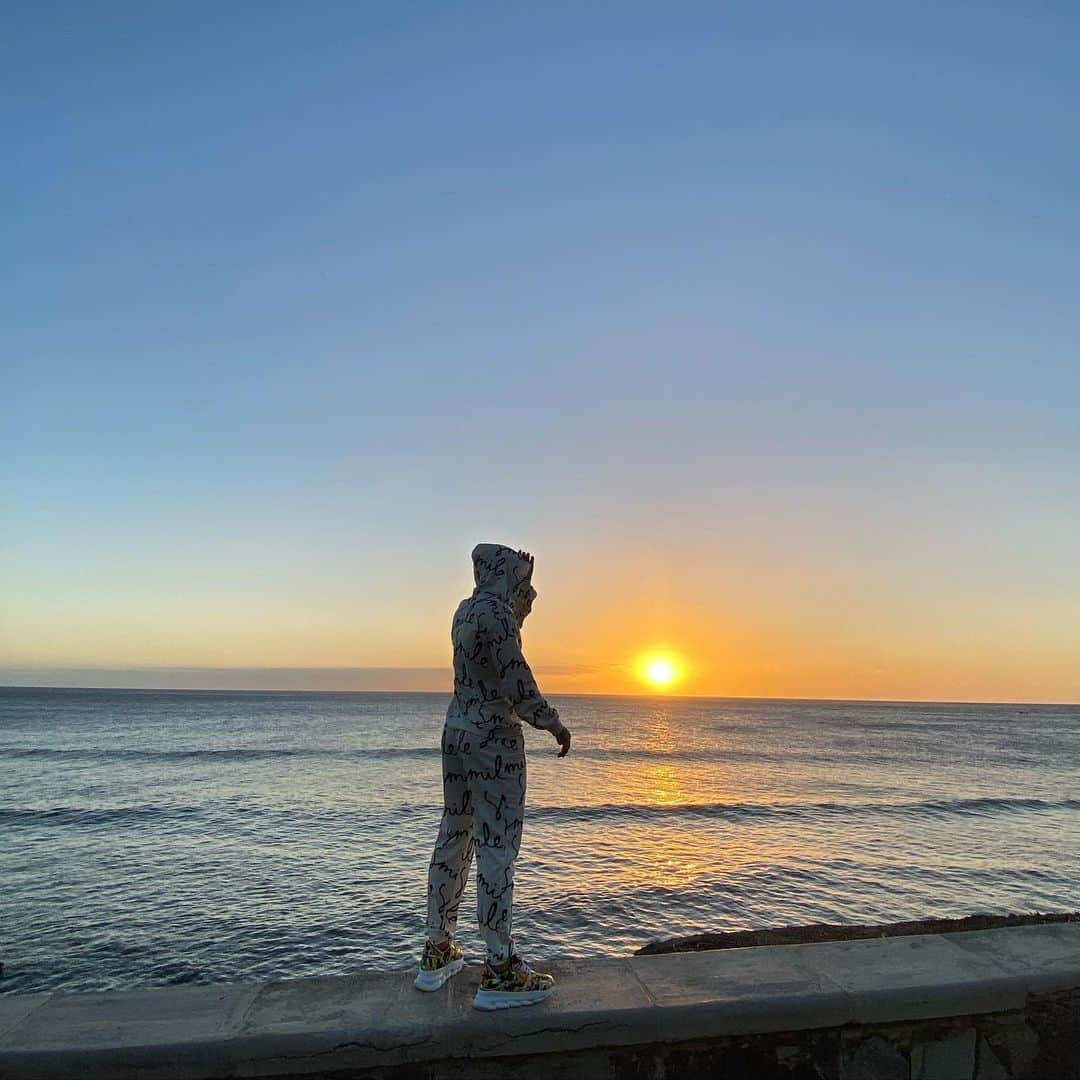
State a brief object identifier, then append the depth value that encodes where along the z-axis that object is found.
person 3.42
